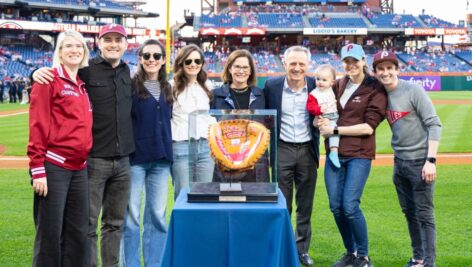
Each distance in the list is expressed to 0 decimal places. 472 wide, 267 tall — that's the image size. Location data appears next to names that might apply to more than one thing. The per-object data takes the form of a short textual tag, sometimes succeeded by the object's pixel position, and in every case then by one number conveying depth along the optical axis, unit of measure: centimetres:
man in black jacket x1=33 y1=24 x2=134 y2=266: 457
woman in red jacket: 414
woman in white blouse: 507
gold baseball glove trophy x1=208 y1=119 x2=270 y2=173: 396
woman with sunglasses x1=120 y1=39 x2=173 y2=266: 484
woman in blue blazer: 512
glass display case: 395
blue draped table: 361
